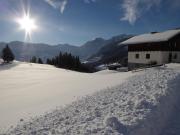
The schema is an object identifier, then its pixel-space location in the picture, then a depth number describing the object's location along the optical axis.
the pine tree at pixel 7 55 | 41.17
